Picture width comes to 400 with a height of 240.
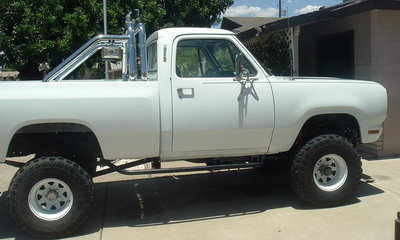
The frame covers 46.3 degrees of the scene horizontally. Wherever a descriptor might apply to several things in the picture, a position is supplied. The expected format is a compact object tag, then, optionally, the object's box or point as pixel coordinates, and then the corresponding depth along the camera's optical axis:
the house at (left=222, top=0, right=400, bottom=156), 7.96
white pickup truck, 4.87
